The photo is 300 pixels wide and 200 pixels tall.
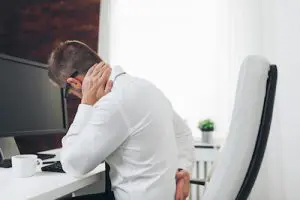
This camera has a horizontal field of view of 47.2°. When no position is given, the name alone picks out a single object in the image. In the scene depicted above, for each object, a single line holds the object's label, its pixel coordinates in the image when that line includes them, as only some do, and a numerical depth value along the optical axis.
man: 1.02
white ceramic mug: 1.11
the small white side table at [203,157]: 2.30
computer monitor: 1.44
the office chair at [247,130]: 0.79
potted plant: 2.31
